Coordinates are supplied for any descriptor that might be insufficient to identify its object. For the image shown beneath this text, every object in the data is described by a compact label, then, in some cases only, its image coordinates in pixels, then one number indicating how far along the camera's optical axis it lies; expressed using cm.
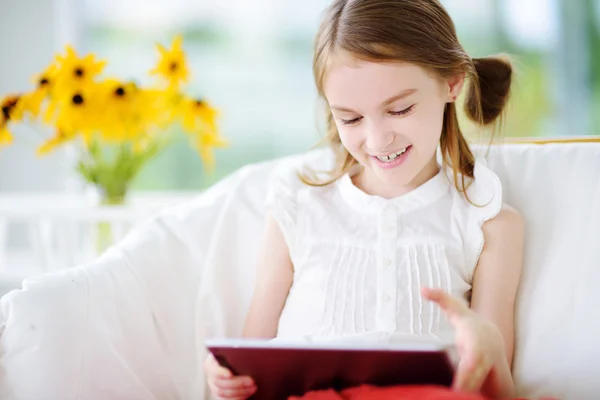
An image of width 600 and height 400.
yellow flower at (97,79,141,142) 174
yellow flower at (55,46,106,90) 170
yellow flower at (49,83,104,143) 170
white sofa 105
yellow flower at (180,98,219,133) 180
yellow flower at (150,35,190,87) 177
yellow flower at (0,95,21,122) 173
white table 181
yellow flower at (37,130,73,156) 176
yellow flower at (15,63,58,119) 174
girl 108
